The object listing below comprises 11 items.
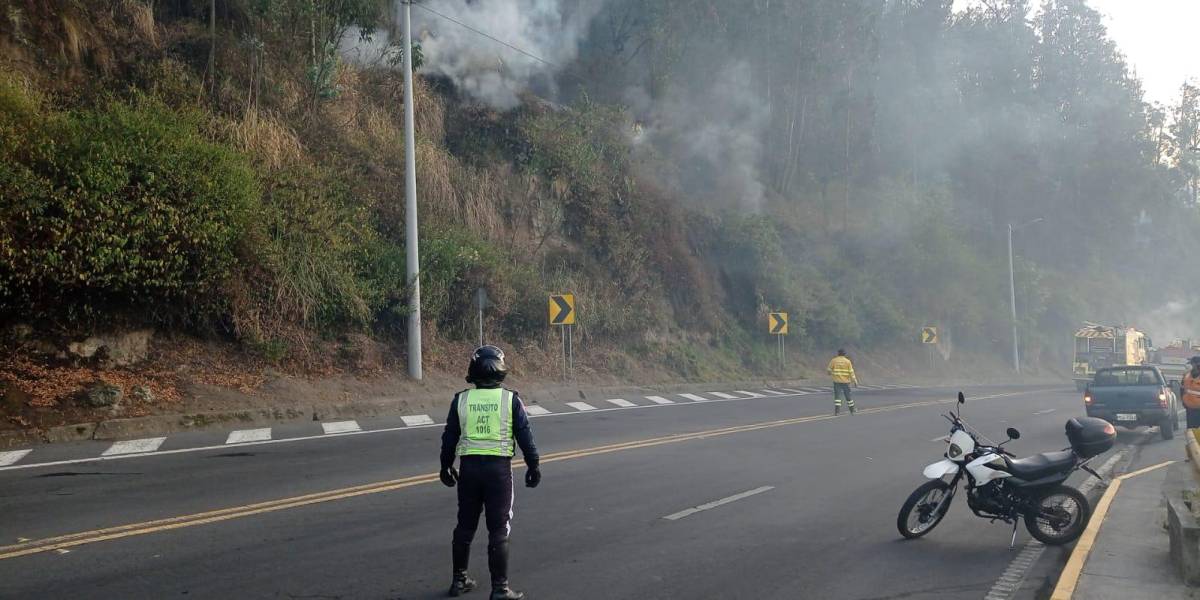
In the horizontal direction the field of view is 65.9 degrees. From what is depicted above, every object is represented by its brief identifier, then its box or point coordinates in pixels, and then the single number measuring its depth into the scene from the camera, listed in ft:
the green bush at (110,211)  50.21
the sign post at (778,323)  115.96
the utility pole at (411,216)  67.41
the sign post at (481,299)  76.13
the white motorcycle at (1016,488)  27.22
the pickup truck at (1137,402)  60.75
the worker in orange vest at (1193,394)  54.54
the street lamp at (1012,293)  176.86
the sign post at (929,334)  148.44
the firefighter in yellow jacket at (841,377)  72.09
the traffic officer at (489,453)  19.62
